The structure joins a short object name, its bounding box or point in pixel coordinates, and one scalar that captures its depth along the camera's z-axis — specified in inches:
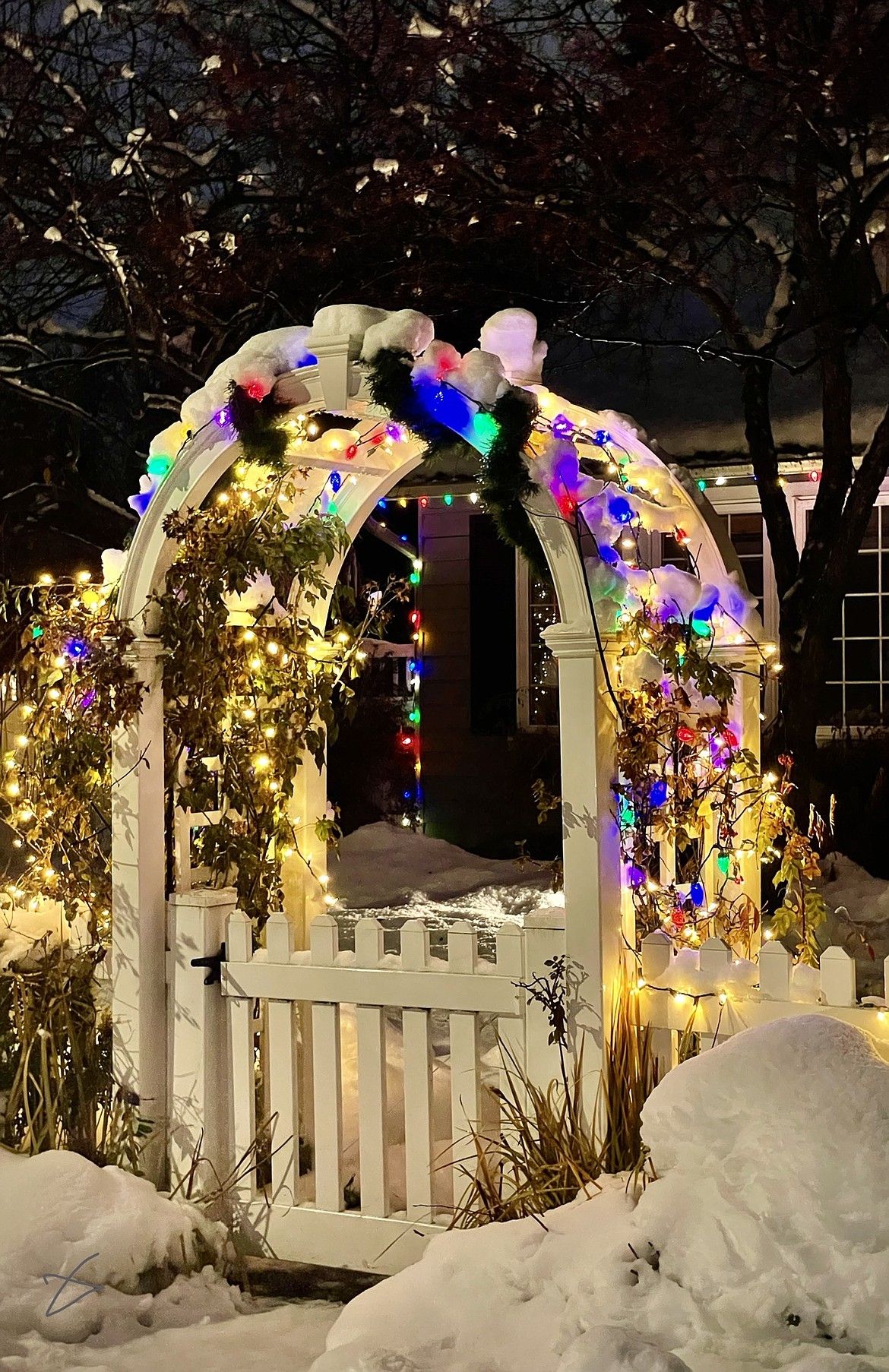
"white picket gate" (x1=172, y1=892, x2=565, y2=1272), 149.6
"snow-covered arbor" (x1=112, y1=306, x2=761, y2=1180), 148.0
